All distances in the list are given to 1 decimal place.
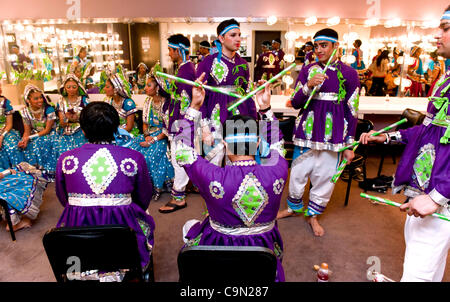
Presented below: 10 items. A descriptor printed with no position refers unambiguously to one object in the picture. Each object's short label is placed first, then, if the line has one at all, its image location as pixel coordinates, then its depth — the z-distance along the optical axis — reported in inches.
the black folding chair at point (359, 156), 126.3
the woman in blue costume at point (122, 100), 129.5
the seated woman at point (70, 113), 138.7
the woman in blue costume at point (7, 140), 139.5
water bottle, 82.7
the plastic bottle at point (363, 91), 202.5
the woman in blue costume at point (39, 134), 141.9
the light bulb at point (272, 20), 191.9
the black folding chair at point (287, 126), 146.3
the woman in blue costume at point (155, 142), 133.6
